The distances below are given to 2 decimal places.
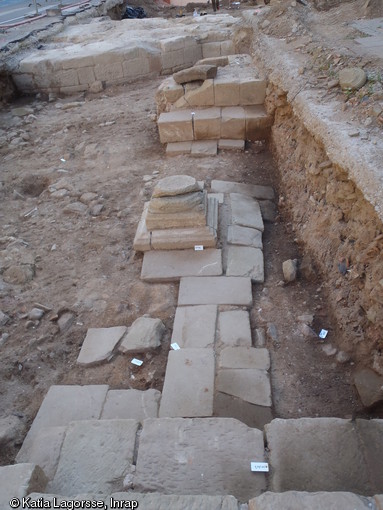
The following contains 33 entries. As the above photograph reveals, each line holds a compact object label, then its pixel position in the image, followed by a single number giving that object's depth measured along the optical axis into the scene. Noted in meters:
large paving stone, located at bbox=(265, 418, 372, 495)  2.35
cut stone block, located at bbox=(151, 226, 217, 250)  4.70
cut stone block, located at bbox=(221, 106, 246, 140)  6.53
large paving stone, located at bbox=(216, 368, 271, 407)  3.32
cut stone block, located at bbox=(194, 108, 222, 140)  6.58
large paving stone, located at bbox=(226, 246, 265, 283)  4.45
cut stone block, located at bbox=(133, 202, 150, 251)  4.77
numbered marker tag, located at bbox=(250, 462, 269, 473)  2.39
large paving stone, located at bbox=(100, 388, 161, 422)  3.31
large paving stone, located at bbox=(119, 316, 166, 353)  3.82
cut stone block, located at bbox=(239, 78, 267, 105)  6.61
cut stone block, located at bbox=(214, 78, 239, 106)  6.65
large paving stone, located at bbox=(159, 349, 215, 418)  3.28
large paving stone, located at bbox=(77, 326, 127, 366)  3.81
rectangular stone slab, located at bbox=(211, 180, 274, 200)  5.65
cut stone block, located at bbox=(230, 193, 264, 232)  5.11
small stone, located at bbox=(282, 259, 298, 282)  4.36
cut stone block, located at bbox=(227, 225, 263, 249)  4.83
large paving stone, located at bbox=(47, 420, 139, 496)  2.42
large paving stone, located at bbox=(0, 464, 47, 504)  2.06
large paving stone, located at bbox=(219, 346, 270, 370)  3.57
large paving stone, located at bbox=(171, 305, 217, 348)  3.81
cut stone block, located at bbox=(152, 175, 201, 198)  4.67
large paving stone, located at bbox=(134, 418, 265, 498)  2.34
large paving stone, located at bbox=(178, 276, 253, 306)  4.18
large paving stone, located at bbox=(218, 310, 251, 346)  3.78
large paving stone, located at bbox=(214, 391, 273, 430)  3.20
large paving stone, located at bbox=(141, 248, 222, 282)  4.50
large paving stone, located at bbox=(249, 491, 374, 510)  1.88
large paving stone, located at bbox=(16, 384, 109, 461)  3.34
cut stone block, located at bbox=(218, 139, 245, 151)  6.52
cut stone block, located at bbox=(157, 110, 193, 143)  6.65
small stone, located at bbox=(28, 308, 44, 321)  4.26
